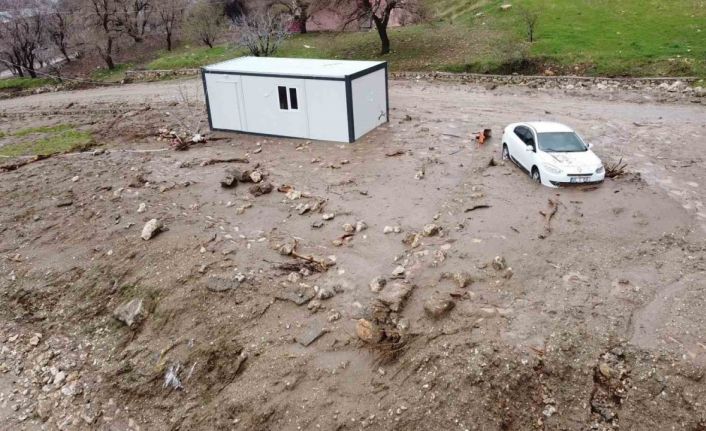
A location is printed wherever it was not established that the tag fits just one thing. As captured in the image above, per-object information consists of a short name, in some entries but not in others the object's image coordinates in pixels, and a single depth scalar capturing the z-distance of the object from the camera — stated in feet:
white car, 53.36
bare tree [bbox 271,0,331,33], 138.35
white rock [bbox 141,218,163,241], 49.55
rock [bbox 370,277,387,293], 39.75
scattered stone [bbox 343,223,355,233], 48.06
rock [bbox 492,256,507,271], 40.91
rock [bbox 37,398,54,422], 36.32
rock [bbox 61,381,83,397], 37.78
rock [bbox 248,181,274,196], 56.85
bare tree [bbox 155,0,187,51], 147.33
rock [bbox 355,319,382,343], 35.47
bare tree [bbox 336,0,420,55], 106.73
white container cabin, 69.00
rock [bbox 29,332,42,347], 42.65
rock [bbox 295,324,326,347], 36.50
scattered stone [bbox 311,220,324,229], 49.49
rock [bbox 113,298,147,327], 42.09
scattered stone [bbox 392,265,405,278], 41.22
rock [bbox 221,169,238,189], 58.39
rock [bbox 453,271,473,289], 39.32
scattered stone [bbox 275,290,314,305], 39.75
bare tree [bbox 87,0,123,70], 135.13
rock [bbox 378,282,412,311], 38.01
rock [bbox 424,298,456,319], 36.60
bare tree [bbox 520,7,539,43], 111.14
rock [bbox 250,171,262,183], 59.52
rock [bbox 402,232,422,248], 45.27
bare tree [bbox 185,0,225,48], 147.43
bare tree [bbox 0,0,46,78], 130.00
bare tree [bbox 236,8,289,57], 111.24
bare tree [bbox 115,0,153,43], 140.77
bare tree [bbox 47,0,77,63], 134.10
